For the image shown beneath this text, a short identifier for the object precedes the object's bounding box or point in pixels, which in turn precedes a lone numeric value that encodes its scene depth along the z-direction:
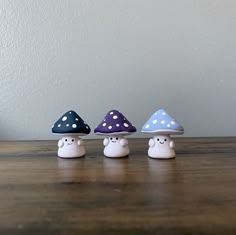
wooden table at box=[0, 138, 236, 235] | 0.06
